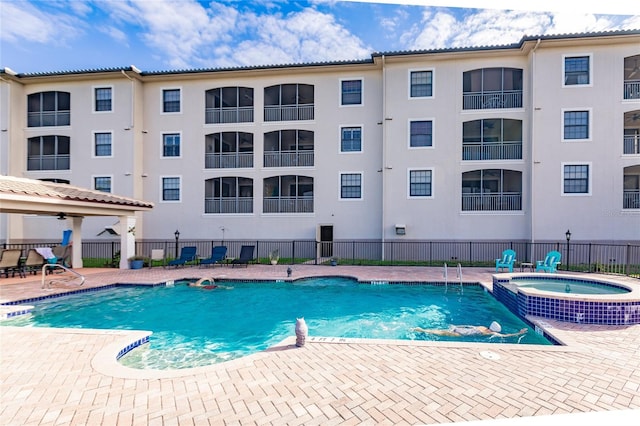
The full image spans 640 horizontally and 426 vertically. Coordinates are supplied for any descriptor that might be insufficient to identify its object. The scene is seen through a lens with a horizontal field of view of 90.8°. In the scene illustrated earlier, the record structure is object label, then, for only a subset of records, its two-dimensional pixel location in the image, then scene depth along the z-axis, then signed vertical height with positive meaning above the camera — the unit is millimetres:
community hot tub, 6457 -1995
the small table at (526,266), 13193 -2205
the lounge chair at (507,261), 12837 -1995
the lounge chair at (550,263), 11672 -1891
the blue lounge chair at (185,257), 14486 -2115
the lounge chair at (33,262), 12555 -2037
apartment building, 15766 +4042
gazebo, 9797 +284
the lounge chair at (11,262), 11761 -1908
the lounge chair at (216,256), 14891 -2092
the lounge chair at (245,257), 14938 -2119
